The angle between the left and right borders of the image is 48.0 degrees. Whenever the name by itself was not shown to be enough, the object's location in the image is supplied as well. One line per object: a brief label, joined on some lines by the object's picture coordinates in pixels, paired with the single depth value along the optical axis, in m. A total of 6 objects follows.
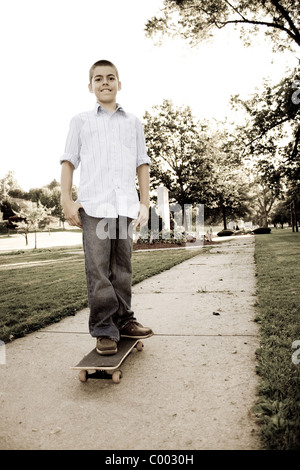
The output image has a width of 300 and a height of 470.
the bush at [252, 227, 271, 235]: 38.03
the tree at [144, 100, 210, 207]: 29.44
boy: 2.57
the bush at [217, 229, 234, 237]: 40.13
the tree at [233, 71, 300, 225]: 15.58
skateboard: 2.24
